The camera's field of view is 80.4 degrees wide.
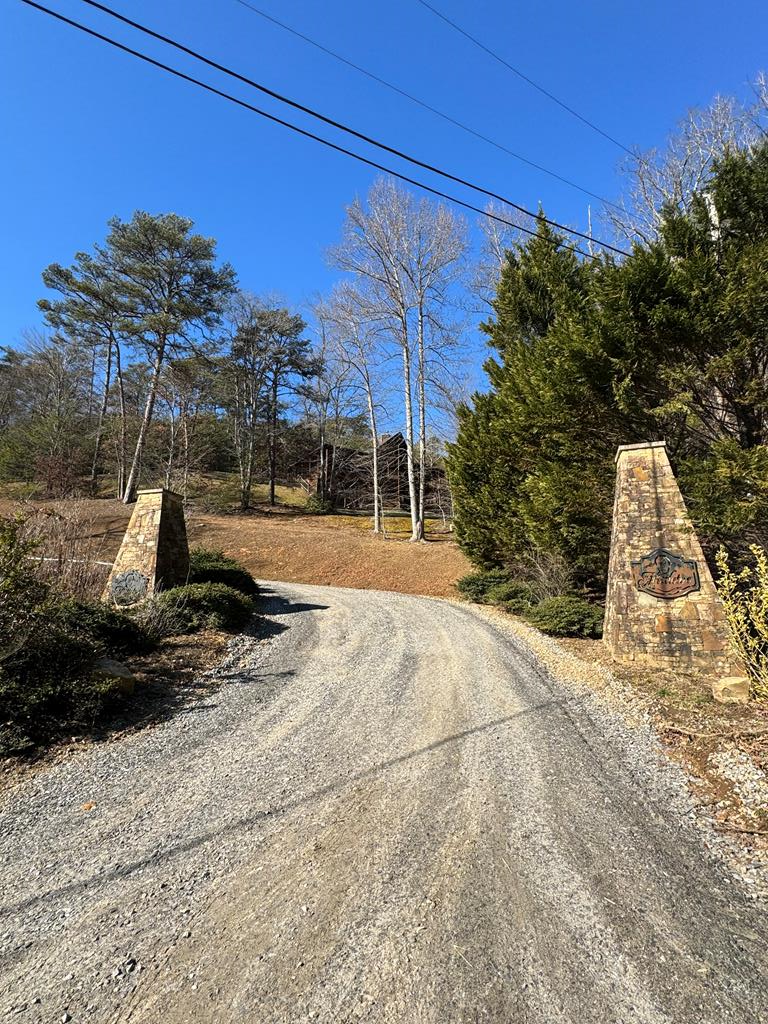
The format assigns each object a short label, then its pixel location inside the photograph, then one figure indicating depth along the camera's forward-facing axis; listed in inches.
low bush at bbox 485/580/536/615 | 418.6
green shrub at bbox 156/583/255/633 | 305.1
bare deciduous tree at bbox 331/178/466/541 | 802.8
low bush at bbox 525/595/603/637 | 329.1
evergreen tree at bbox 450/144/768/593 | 252.1
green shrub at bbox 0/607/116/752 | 165.2
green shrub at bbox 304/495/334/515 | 1213.1
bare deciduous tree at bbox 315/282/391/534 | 895.1
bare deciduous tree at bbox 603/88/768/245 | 521.0
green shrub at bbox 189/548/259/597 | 411.0
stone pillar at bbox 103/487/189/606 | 348.5
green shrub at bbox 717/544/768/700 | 154.2
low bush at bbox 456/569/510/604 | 492.4
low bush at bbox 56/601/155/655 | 217.8
